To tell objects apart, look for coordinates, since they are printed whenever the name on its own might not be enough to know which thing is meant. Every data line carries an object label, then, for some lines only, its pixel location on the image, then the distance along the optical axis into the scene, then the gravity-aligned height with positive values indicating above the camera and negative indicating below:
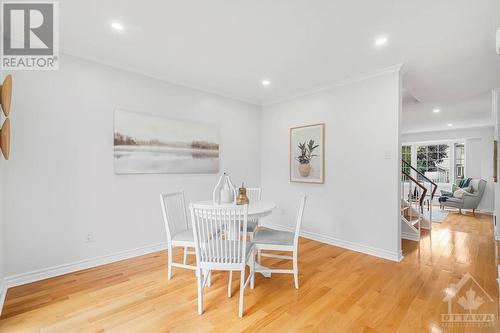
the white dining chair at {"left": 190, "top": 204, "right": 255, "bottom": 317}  1.93 -0.69
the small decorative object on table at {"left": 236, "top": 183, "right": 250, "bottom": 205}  2.64 -0.37
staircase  3.99 -0.99
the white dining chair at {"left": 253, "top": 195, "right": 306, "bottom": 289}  2.34 -0.78
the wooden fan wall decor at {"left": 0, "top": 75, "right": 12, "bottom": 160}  1.86 +0.47
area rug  5.53 -1.27
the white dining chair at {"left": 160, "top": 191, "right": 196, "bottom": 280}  2.50 -0.77
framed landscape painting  3.05 +0.30
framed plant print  3.91 +0.21
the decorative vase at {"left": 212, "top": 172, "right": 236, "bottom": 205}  2.71 -0.33
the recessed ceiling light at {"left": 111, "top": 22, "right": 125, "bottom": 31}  2.19 +1.32
